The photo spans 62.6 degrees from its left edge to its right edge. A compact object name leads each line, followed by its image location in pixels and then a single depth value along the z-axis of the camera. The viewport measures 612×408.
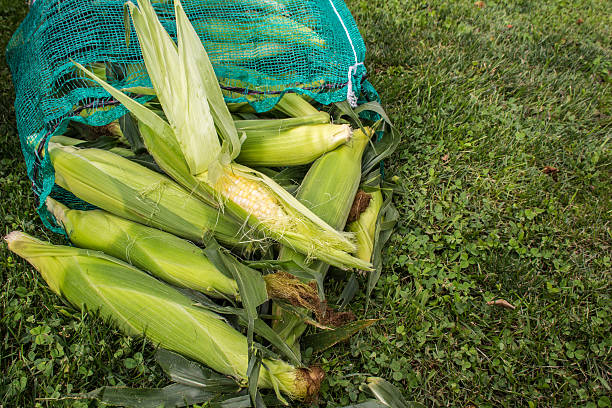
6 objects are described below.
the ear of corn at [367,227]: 0.60
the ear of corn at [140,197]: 0.56
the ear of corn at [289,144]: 0.62
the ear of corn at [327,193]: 0.53
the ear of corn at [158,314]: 0.49
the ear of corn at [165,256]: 0.51
